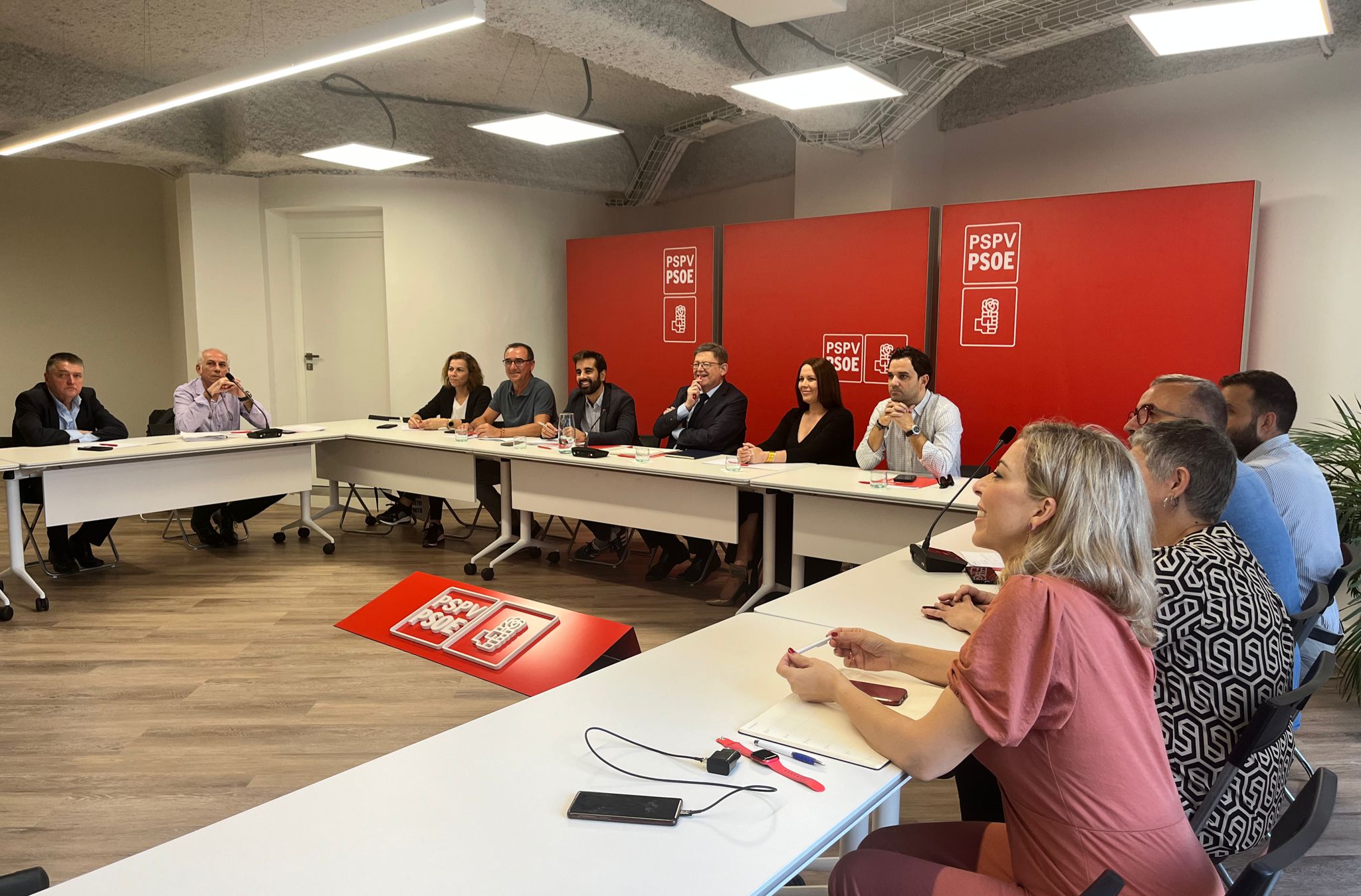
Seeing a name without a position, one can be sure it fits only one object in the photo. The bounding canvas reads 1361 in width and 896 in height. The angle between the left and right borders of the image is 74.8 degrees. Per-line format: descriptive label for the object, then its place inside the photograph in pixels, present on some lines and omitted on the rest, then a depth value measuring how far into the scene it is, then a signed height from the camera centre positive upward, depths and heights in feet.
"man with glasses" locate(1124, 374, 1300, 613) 7.18 -1.55
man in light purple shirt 18.49 -1.76
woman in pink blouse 4.18 -1.76
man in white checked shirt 13.60 -1.43
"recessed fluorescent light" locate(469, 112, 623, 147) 15.08 +3.54
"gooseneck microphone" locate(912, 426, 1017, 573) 8.70 -2.20
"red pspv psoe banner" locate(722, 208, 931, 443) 18.70 +0.73
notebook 4.89 -2.27
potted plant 10.46 -1.87
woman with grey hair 5.26 -1.98
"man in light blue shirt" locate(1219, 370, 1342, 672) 8.46 -1.65
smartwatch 4.56 -2.27
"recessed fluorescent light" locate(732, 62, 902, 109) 12.80 +3.69
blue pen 4.81 -2.29
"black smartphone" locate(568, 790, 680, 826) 4.18 -2.26
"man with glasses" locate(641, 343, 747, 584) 16.78 -1.72
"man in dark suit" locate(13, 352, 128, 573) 16.75 -1.85
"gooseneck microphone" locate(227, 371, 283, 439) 18.11 -2.12
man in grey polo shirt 18.67 -1.75
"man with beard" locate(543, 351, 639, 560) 18.04 -1.75
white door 24.41 +0.13
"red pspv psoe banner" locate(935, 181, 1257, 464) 15.25 +0.66
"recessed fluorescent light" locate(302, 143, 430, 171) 17.30 +3.44
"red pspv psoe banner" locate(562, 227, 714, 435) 22.41 +0.69
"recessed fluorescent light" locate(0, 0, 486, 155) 10.53 +3.65
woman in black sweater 15.15 -1.92
